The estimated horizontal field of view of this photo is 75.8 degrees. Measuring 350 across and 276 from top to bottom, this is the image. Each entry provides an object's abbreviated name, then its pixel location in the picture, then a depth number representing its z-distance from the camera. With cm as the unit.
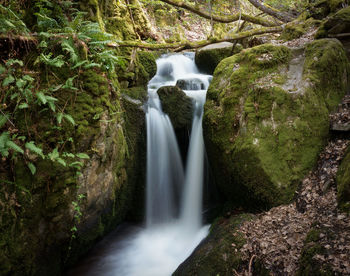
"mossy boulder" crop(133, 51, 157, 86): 685
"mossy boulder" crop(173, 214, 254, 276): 345
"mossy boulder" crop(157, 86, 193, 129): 688
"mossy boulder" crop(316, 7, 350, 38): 569
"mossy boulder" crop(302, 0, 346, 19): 740
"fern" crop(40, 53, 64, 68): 350
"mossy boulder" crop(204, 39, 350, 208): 455
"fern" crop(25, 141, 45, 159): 293
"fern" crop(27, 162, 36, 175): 304
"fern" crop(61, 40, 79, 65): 360
